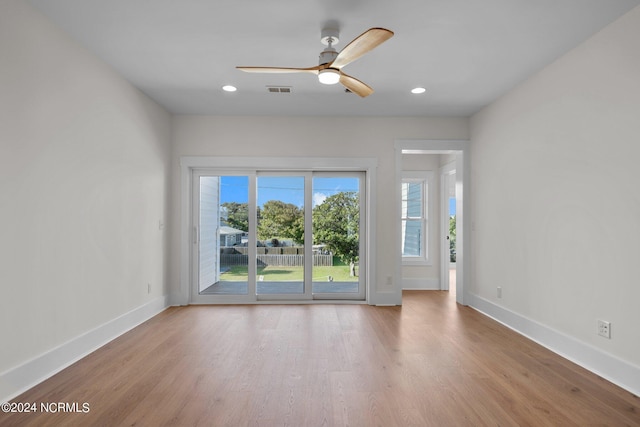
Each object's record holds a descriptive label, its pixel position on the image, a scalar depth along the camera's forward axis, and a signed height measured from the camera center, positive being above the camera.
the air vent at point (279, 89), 3.90 +1.47
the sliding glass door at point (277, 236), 5.03 -0.24
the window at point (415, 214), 6.18 +0.10
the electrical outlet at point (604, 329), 2.67 -0.83
